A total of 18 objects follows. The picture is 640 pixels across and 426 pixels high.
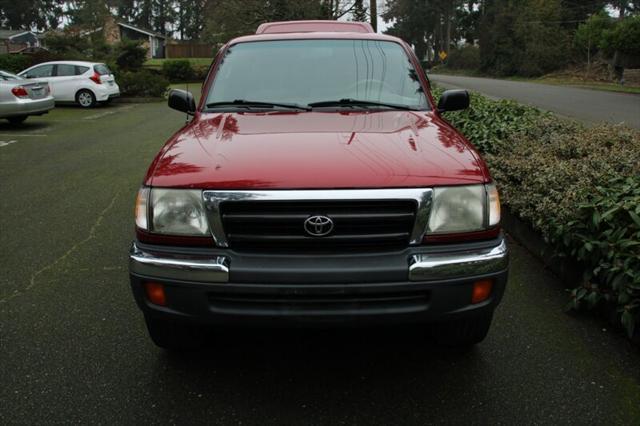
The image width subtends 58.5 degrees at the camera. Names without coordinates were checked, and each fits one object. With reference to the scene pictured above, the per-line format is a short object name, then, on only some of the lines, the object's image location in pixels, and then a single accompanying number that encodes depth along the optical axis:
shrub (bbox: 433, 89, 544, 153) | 6.75
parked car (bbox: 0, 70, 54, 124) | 12.78
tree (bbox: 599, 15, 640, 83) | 28.47
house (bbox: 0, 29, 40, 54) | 52.33
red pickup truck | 2.43
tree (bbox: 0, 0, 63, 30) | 72.12
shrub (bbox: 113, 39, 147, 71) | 32.88
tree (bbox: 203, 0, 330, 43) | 26.02
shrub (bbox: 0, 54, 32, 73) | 26.39
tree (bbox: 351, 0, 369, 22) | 26.92
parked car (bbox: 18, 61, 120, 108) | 18.47
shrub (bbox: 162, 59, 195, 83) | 33.41
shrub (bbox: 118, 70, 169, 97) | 22.09
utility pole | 23.22
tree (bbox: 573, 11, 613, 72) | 37.75
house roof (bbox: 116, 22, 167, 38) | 69.69
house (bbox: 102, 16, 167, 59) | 69.94
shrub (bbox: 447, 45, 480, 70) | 58.17
